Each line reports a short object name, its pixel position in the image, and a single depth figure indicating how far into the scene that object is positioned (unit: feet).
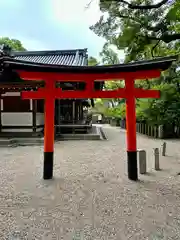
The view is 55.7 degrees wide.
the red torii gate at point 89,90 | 12.87
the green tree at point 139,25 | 15.46
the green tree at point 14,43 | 73.15
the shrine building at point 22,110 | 27.58
